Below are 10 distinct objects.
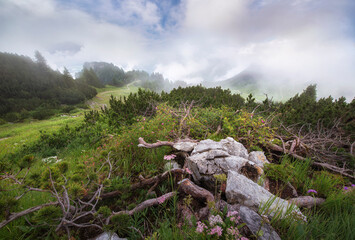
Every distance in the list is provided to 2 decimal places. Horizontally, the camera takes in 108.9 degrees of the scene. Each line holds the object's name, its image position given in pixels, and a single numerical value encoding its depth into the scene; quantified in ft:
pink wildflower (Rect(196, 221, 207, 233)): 4.15
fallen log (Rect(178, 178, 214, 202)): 6.63
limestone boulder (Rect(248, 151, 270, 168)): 9.51
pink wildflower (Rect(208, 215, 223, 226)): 4.54
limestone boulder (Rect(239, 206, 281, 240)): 4.71
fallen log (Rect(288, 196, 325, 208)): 6.44
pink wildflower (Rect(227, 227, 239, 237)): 3.95
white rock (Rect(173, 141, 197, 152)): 10.53
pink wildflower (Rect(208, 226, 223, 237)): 3.94
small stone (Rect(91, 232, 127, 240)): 5.46
